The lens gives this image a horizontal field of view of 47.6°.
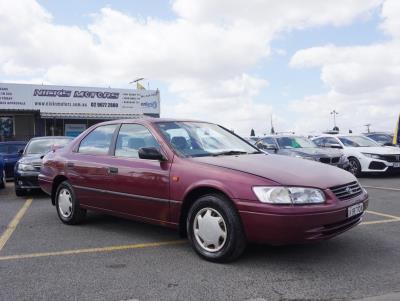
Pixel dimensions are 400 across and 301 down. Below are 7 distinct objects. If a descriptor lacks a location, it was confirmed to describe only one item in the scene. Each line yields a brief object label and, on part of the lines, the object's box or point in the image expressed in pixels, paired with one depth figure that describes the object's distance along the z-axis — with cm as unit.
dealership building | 2580
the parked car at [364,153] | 1302
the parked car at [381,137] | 1747
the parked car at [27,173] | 961
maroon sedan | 413
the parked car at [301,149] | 1210
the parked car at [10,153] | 1376
